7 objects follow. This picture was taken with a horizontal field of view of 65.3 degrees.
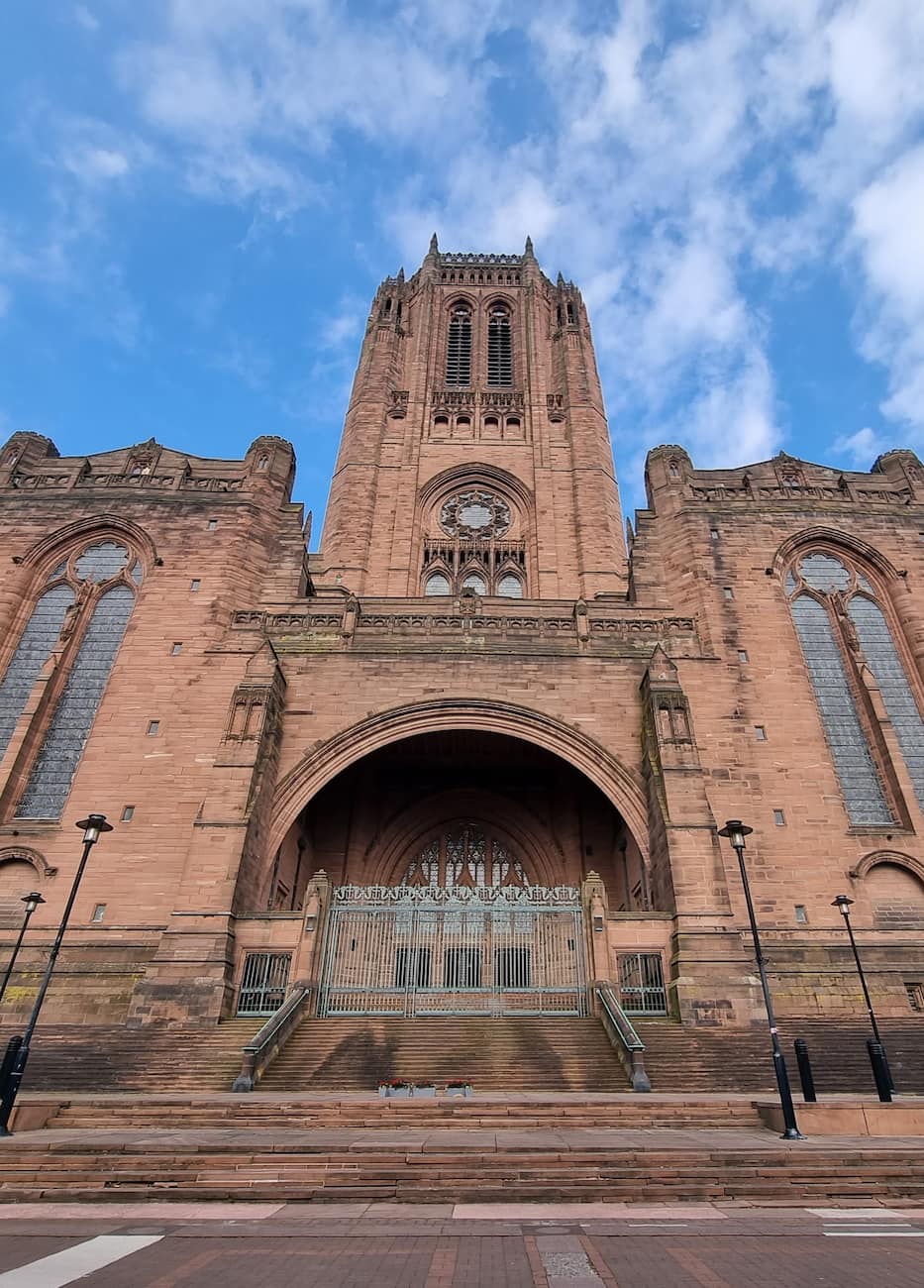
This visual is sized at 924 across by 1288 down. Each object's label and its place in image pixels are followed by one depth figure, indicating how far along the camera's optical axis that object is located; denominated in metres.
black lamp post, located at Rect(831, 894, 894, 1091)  15.04
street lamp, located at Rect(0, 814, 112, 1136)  9.14
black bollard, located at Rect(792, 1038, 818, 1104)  10.45
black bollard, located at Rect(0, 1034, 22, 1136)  9.35
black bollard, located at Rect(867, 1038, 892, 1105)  11.14
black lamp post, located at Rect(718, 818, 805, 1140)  8.70
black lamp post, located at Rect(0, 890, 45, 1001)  14.89
